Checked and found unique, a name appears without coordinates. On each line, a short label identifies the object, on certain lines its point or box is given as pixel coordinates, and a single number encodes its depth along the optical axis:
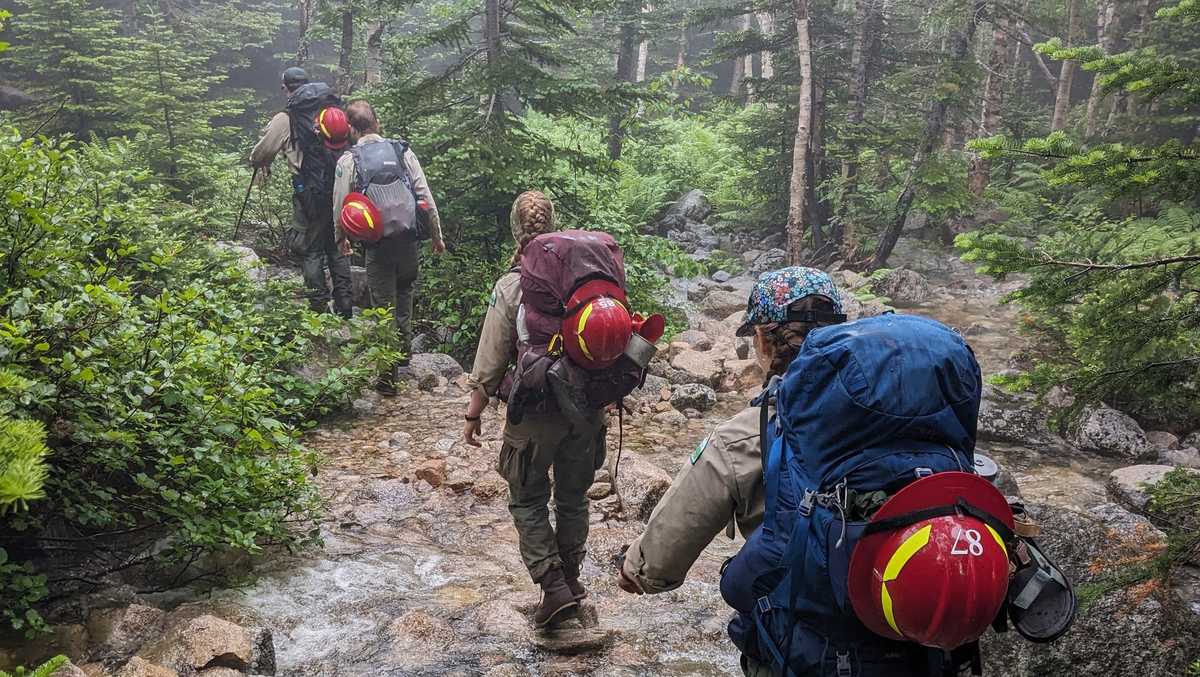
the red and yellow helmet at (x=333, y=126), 8.61
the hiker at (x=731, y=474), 2.63
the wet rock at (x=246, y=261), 7.90
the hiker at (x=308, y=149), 8.77
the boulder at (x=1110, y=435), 8.86
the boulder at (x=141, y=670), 3.23
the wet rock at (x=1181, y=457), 8.45
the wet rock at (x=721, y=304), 15.72
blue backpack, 2.11
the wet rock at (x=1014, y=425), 9.41
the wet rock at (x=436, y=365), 9.91
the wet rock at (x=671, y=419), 9.69
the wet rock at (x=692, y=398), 10.30
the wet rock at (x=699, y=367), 11.11
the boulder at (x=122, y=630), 3.72
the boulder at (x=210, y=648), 3.56
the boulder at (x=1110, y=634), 3.86
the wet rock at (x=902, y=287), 16.41
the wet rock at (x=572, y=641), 4.60
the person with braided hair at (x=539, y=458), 4.65
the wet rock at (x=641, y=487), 6.80
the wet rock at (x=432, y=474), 7.11
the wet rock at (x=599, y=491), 7.09
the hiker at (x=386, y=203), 8.11
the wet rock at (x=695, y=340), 12.70
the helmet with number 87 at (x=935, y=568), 1.92
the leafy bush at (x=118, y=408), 3.69
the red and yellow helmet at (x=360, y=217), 8.00
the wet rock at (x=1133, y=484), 7.06
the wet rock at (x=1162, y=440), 8.94
